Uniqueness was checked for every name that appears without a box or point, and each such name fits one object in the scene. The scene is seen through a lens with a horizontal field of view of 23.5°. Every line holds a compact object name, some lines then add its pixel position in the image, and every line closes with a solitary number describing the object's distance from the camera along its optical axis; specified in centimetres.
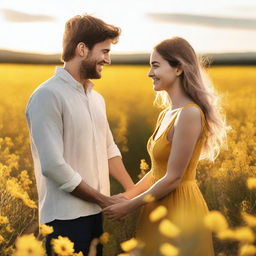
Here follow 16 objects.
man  286
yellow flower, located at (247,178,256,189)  217
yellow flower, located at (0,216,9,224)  328
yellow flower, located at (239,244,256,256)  179
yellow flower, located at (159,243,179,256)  183
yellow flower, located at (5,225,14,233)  356
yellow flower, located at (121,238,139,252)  205
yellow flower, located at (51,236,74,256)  238
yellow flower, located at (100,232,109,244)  282
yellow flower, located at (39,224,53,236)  250
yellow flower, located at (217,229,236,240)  176
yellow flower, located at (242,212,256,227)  182
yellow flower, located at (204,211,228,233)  182
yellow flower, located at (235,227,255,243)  175
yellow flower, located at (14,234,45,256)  195
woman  287
